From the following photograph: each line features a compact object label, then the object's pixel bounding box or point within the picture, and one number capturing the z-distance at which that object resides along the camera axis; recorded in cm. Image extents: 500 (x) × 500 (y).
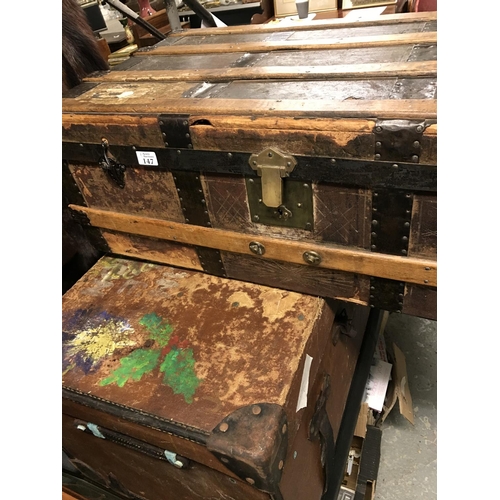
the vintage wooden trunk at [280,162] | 93
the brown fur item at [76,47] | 149
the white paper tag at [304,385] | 103
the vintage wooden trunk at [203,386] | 94
